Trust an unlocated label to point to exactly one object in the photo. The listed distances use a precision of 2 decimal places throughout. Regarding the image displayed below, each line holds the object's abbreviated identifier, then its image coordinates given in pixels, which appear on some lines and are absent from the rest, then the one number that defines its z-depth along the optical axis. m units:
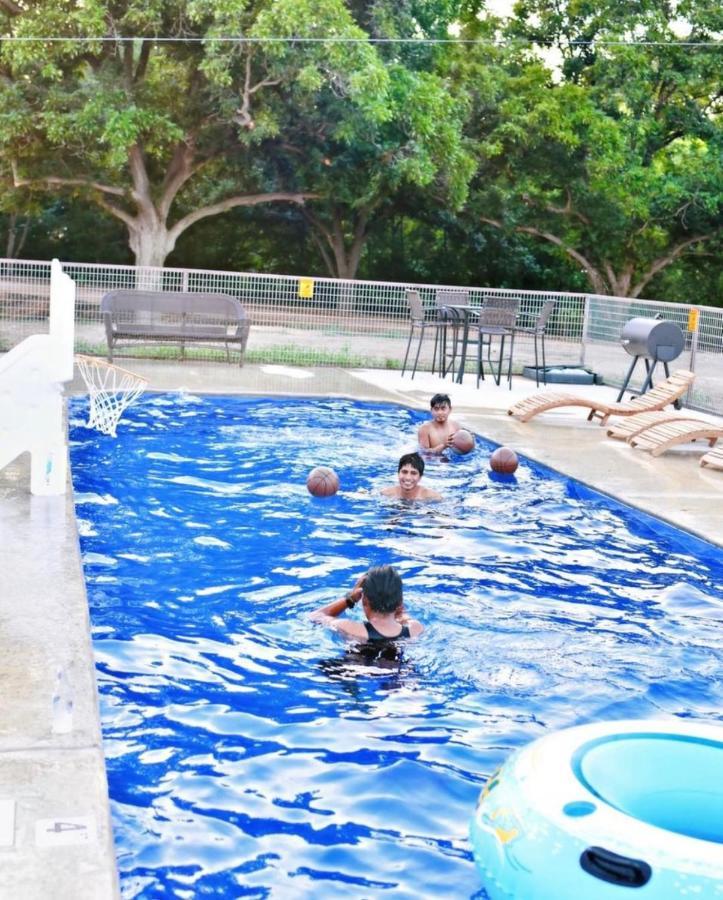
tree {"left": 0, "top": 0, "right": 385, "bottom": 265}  24.58
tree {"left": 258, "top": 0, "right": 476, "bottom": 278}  27.44
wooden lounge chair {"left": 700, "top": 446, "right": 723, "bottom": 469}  12.97
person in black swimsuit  6.81
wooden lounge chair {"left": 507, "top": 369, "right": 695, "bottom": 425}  15.55
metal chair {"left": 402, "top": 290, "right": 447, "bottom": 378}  19.47
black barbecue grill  16.48
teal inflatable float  3.44
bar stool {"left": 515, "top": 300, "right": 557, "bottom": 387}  19.32
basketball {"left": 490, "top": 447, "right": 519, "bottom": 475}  12.41
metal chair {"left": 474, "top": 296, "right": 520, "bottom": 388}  18.75
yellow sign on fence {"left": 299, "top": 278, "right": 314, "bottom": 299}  20.64
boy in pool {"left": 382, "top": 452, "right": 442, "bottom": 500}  10.62
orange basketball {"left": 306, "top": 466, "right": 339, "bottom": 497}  11.12
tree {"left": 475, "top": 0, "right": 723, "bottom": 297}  33.09
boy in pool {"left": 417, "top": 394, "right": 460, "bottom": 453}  13.19
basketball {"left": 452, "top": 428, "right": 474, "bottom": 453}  13.25
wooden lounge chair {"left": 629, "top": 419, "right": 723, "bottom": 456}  13.62
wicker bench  19.25
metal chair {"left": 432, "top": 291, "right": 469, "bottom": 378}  19.52
